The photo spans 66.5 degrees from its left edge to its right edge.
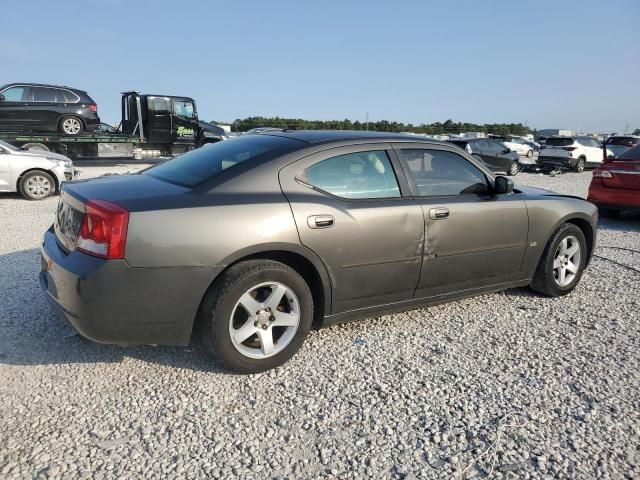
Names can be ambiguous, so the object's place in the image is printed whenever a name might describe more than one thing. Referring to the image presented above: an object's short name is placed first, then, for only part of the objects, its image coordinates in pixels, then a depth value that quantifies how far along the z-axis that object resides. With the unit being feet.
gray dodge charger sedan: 8.61
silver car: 29.40
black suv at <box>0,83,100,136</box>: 47.67
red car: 25.53
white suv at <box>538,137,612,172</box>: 65.05
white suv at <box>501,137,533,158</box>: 92.02
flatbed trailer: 50.72
